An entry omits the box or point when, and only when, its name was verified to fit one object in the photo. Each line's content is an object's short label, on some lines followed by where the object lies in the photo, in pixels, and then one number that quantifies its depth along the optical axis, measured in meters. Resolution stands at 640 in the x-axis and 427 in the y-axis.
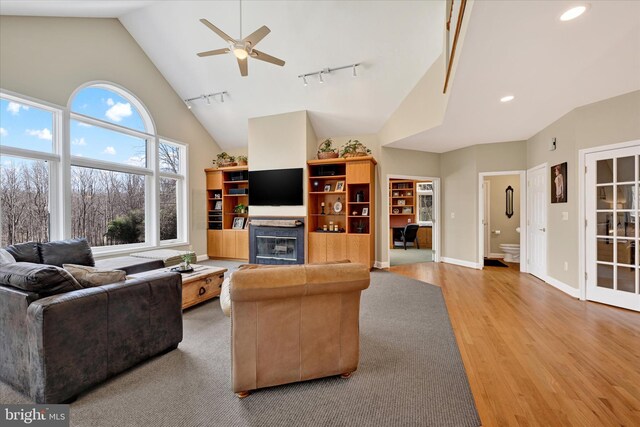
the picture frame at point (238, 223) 6.68
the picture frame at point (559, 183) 3.91
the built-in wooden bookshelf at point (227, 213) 6.50
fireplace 5.63
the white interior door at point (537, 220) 4.54
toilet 6.00
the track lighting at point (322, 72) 4.61
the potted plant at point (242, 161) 6.40
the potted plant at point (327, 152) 5.61
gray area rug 1.55
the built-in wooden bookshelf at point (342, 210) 5.38
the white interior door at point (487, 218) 6.61
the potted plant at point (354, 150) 5.45
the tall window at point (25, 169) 3.60
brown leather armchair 1.64
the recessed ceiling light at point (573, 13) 1.83
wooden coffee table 3.13
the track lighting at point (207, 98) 5.64
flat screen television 5.63
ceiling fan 2.94
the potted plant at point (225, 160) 6.59
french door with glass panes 3.23
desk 8.66
